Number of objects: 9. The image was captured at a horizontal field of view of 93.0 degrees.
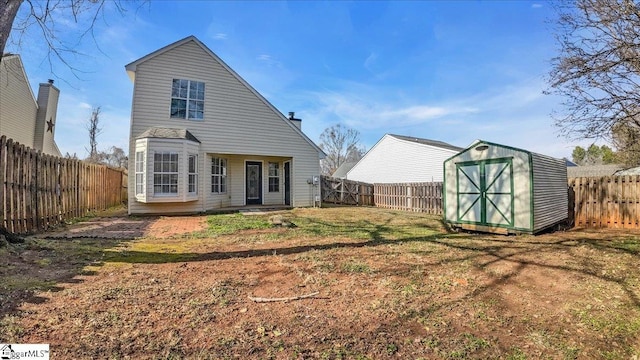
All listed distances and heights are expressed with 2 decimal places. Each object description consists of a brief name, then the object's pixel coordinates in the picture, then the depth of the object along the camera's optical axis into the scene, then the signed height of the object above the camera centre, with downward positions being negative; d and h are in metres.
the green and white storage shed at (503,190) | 8.09 -0.12
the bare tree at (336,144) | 53.22 +7.46
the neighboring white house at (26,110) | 14.25 +4.07
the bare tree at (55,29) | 6.84 +3.72
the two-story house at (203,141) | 11.76 +1.98
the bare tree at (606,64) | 7.24 +3.12
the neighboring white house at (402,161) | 21.73 +2.06
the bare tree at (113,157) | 32.72 +3.40
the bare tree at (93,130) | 27.70 +5.26
